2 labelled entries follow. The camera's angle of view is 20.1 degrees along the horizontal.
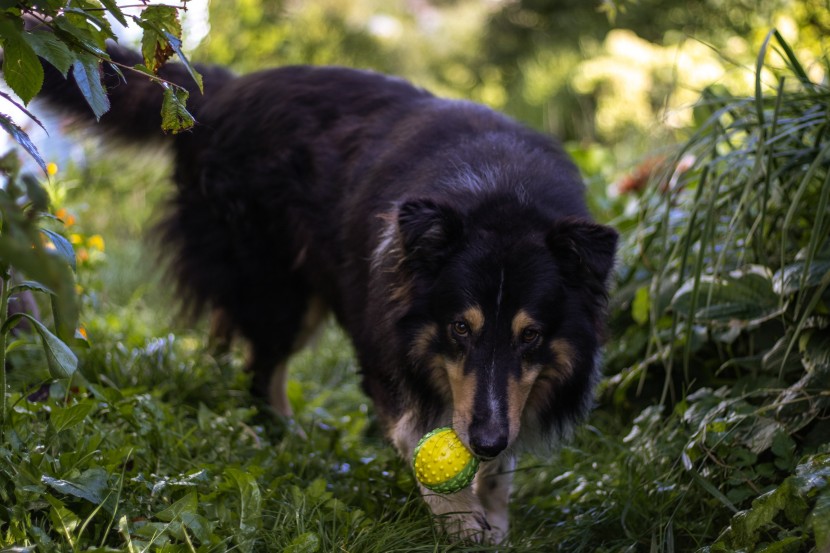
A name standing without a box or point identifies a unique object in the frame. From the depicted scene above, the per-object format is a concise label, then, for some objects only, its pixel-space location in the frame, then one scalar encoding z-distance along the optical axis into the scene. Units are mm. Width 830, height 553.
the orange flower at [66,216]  2770
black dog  2384
